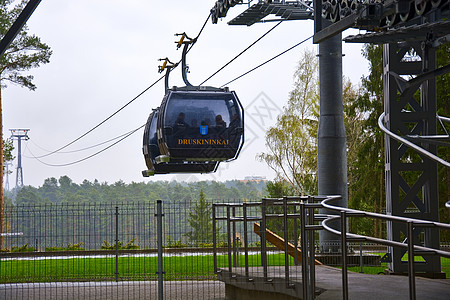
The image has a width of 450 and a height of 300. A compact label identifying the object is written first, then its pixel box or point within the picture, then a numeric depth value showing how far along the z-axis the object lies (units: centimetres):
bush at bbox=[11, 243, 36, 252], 2677
